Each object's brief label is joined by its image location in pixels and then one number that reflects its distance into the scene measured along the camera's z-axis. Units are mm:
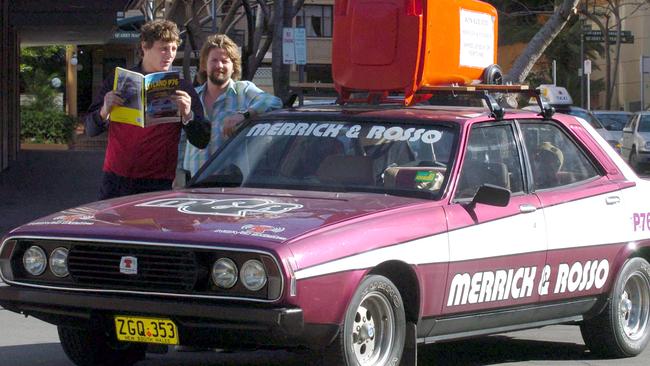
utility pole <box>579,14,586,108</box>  50788
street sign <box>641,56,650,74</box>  41469
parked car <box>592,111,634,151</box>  35344
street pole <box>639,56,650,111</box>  41406
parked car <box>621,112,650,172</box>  31453
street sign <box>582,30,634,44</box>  50406
